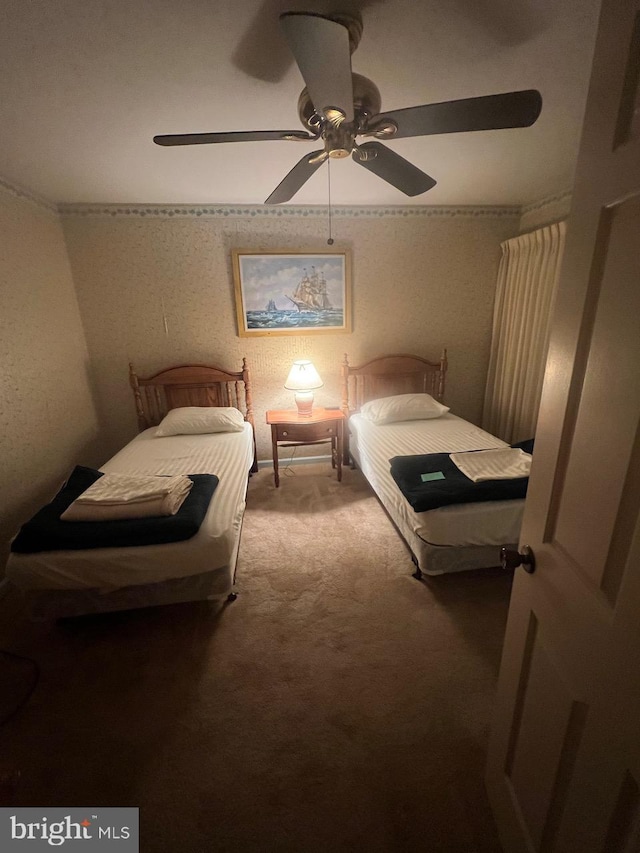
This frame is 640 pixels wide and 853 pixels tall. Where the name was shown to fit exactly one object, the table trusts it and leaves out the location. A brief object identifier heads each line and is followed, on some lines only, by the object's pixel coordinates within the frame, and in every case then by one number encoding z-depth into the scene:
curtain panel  2.75
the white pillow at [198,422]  2.96
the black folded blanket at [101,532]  1.58
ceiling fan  0.90
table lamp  3.09
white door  0.56
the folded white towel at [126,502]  1.68
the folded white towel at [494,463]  1.96
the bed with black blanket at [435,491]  1.85
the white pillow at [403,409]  3.10
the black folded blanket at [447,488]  1.84
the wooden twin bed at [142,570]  1.58
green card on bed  2.02
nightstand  3.06
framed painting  3.08
